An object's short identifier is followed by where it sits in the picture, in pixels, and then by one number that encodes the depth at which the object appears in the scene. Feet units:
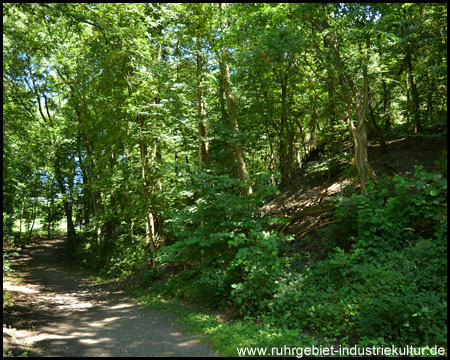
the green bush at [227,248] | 20.29
